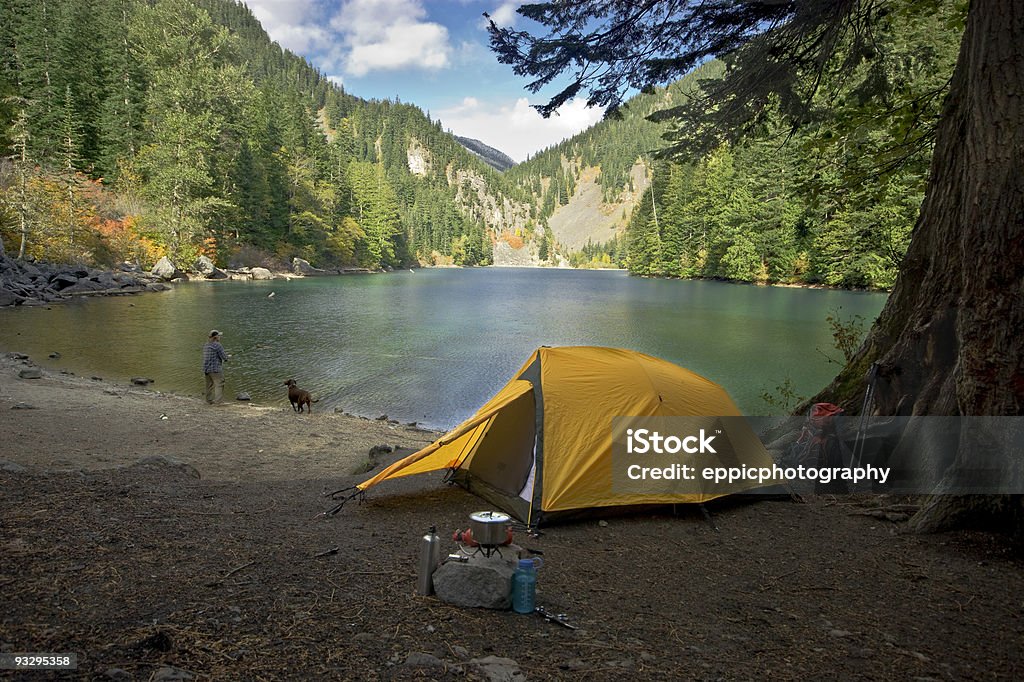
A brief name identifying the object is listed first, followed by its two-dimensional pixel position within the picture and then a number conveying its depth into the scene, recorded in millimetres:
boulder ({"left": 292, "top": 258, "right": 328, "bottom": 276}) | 59562
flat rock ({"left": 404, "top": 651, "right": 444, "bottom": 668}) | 2941
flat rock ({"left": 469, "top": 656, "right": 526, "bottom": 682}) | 2934
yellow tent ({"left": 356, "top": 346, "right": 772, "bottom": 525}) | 5801
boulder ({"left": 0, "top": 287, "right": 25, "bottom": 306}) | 25422
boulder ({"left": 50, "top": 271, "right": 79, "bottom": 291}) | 30225
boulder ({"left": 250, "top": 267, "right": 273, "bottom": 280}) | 50781
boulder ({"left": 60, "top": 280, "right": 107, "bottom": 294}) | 30812
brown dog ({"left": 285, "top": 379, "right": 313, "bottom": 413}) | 12656
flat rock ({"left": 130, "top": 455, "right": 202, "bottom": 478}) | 6648
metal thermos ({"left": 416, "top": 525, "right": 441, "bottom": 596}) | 3797
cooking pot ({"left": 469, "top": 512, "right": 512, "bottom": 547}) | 3803
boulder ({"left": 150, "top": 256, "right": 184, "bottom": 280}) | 41500
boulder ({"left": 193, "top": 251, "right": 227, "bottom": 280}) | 46500
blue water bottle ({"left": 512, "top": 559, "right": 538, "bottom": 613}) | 3721
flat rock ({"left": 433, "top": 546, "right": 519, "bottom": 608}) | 3713
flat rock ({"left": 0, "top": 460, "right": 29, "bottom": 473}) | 5089
